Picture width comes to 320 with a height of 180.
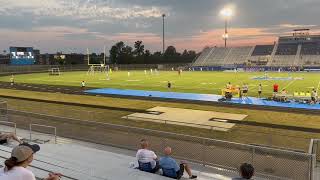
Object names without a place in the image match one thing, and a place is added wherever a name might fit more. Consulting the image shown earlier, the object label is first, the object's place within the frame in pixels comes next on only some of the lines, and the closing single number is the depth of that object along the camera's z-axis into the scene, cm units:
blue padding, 2858
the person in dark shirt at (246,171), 632
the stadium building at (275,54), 10400
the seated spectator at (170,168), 934
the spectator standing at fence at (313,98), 2917
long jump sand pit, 2089
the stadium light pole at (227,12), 7971
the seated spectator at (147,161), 991
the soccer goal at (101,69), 8681
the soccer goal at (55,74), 7412
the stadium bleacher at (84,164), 841
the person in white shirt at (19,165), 488
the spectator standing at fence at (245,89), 3378
